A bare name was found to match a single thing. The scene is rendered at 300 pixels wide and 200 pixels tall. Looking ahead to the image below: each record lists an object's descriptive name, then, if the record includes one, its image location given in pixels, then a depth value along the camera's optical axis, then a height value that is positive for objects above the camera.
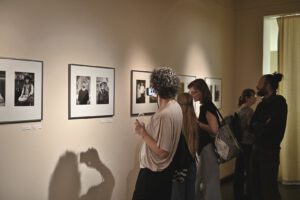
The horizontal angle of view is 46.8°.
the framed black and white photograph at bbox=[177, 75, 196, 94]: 5.43 +0.32
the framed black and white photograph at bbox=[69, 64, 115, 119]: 3.58 +0.10
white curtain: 6.72 +0.13
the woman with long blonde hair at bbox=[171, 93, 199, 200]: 3.71 -0.49
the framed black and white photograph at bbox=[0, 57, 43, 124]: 2.89 +0.09
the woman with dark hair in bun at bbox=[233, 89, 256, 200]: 5.01 -0.64
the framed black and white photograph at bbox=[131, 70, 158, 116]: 4.44 +0.07
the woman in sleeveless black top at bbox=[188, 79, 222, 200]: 3.86 -0.49
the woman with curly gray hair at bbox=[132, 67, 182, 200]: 2.68 -0.31
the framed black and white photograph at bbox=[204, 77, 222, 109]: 6.29 +0.24
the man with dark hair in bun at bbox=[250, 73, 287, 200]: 4.41 -0.45
